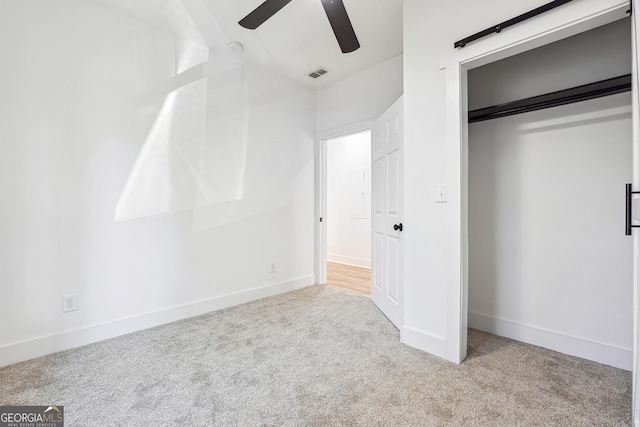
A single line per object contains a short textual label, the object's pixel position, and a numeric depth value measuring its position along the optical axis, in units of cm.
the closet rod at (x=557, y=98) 177
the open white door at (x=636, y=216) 129
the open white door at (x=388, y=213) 250
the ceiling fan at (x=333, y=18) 174
